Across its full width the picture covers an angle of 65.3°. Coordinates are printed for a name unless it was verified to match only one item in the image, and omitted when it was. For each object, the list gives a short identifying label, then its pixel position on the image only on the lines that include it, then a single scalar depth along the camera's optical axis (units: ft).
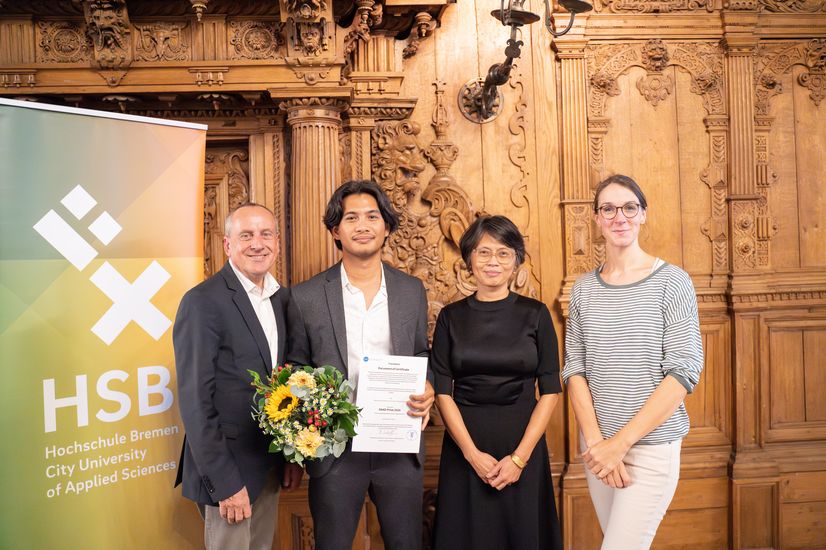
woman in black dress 8.38
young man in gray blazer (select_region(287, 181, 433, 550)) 8.33
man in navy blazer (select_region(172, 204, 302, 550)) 7.59
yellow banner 7.96
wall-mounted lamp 9.62
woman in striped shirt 7.30
